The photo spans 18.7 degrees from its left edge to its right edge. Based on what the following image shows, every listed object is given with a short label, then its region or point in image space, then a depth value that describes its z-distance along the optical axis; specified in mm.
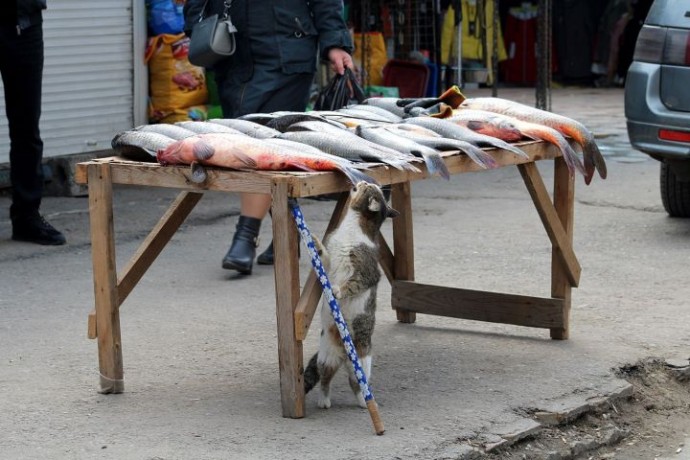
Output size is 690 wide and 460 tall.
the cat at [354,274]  7375
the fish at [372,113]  8882
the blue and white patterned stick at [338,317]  7157
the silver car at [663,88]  12762
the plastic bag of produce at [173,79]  17487
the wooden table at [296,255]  7190
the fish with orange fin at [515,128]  8598
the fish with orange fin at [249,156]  7177
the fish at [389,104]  9313
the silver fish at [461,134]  8248
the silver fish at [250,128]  7891
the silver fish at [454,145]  7977
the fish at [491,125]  8578
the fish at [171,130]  7911
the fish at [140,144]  7732
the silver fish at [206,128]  7898
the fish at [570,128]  9034
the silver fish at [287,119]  8406
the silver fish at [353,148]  7475
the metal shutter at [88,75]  16430
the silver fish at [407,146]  7633
